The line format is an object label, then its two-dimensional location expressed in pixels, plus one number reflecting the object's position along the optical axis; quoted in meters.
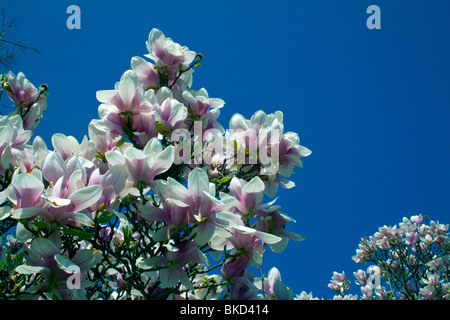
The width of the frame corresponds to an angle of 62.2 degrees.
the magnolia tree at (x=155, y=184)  1.26
